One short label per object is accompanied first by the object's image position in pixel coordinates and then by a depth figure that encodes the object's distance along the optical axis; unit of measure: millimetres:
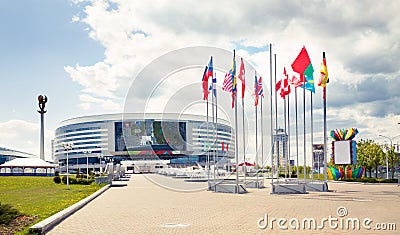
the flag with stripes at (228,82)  30578
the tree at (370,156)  55312
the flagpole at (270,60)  28922
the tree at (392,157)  56938
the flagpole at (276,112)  31125
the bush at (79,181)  46444
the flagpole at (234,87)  29303
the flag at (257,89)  32469
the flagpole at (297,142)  33156
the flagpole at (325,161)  29984
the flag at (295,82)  30516
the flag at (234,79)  29520
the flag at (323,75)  29344
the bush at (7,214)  13373
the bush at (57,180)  46438
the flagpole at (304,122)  31177
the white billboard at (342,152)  47250
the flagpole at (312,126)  32684
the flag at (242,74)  29623
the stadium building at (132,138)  139750
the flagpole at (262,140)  33875
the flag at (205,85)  33281
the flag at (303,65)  28109
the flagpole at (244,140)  34453
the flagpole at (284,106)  35319
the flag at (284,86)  33175
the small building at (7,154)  123938
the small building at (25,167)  69625
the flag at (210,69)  32156
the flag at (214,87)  33062
